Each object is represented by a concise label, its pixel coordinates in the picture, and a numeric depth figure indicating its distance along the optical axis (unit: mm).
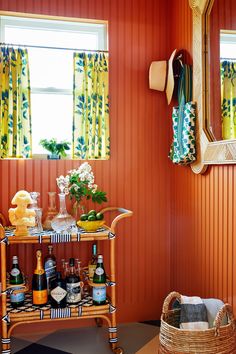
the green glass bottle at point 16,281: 2238
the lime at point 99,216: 2320
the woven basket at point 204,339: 1686
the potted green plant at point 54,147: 2627
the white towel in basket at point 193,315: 1824
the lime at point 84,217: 2326
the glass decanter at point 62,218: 2311
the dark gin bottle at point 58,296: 2262
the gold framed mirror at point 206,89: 2049
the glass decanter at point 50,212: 2438
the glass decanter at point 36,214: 2334
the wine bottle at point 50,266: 2387
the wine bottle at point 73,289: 2293
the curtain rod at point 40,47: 2531
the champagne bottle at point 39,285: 2268
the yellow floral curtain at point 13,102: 2525
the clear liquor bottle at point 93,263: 2452
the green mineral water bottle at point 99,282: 2299
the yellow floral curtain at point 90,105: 2637
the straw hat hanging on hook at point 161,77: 2615
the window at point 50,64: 2643
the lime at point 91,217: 2307
